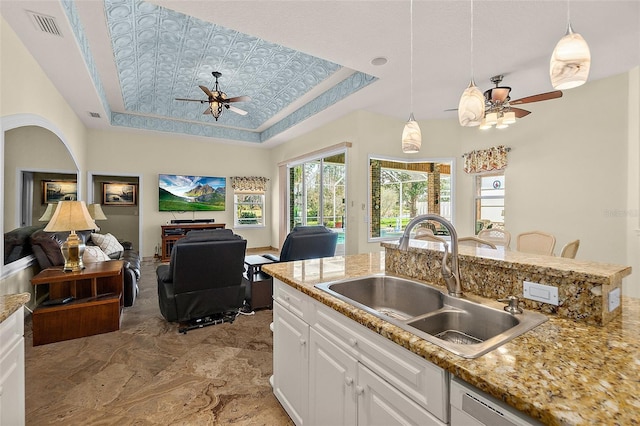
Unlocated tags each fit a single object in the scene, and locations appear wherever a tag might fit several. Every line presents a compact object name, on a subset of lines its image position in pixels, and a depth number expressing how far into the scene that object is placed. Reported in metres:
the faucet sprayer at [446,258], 1.36
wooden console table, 6.35
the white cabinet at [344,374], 0.90
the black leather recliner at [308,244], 3.48
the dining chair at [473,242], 2.45
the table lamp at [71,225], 2.84
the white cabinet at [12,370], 1.18
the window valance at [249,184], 7.53
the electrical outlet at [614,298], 1.05
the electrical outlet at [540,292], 1.12
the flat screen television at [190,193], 6.78
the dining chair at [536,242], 2.83
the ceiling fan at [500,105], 3.20
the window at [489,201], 5.04
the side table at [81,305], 2.66
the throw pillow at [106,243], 4.46
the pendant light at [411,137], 2.23
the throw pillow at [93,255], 3.45
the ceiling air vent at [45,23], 2.39
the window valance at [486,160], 4.80
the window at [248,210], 7.61
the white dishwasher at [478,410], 0.68
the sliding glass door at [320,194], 5.90
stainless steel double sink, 0.96
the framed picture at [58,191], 3.44
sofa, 3.14
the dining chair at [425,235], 3.12
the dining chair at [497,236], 3.31
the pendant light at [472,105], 1.81
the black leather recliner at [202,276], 2.75
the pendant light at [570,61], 1.36
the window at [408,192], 5.27
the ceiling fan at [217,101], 4.21
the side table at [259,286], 3.44
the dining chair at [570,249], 2.34
